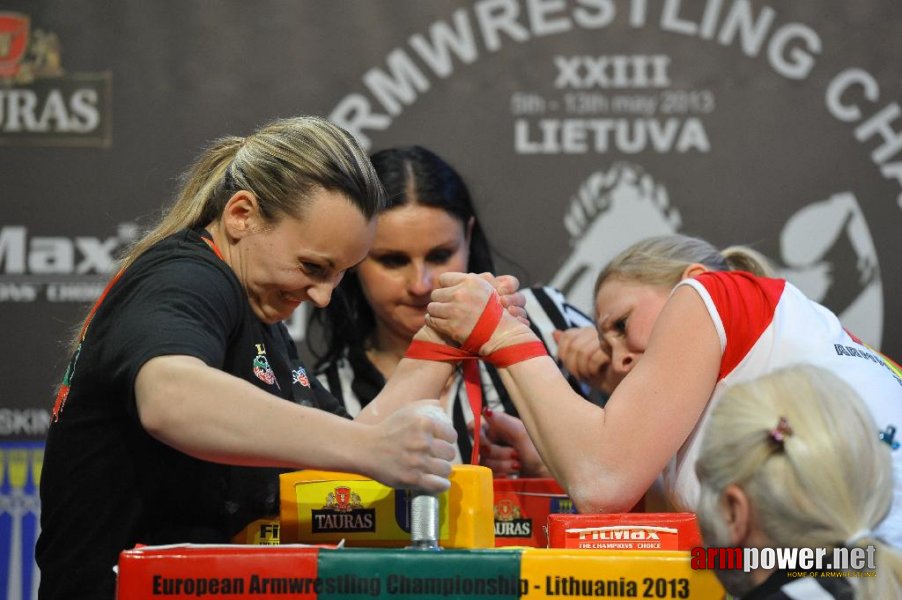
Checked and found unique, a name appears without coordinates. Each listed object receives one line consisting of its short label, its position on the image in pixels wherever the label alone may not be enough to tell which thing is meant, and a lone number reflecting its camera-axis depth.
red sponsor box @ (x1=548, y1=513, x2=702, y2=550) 3.90
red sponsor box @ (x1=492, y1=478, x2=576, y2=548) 4.34
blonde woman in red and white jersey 4.11
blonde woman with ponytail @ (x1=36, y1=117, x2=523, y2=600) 3.77
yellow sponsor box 3.90
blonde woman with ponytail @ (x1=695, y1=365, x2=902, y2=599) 3.66
